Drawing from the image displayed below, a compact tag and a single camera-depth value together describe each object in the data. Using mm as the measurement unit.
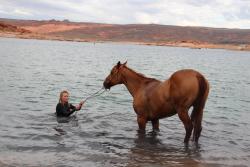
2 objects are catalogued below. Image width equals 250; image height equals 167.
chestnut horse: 11656
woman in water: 16383
